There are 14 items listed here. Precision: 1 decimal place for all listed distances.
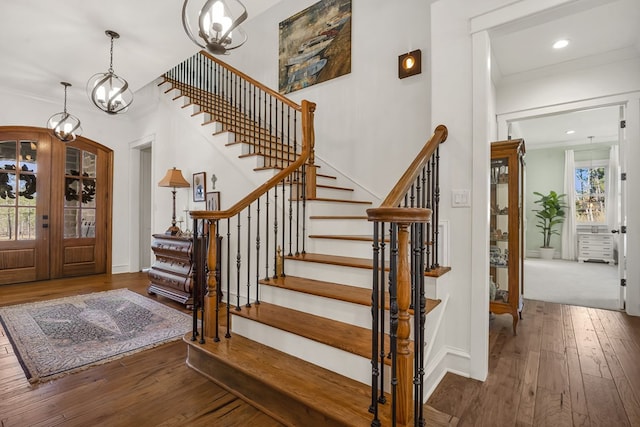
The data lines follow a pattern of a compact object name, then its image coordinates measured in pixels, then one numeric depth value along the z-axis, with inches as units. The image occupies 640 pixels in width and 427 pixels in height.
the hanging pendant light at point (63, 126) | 177.8
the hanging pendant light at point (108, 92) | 126.9
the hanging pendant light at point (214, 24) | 81.9
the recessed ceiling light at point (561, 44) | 130.9
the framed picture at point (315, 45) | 166.4
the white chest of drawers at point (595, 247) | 273.2
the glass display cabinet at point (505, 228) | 114.2
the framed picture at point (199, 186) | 172.7
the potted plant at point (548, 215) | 289.1
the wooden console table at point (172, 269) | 146.3
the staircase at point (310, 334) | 65.1
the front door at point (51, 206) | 192.1
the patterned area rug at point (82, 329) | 93.0
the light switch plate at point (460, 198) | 85.3
